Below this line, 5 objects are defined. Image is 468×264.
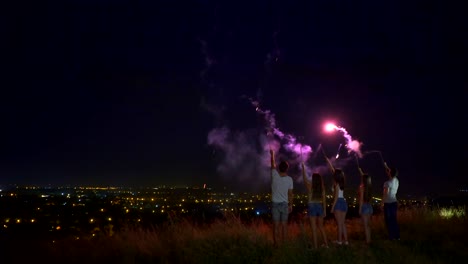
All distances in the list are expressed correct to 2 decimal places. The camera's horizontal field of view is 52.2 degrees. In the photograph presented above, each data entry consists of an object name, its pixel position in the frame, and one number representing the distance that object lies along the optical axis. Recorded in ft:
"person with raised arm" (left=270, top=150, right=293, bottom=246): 37.96
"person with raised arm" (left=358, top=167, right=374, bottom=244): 40.37
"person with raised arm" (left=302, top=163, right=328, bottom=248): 37.45
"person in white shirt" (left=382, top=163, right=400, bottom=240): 41.14
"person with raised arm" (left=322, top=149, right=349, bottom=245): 38.55
